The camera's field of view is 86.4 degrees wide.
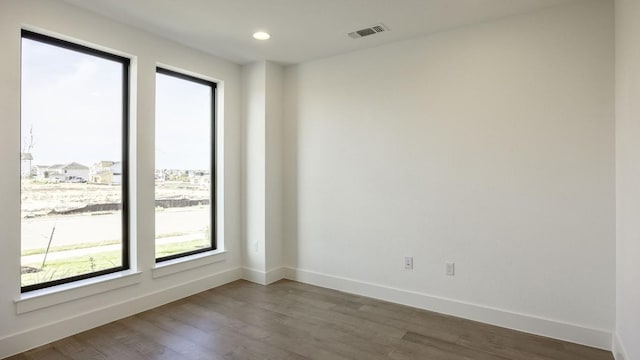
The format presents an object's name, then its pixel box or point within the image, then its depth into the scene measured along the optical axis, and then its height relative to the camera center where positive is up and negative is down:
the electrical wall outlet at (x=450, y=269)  3.21 -0.82
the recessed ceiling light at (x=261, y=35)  3.33 +1.46
